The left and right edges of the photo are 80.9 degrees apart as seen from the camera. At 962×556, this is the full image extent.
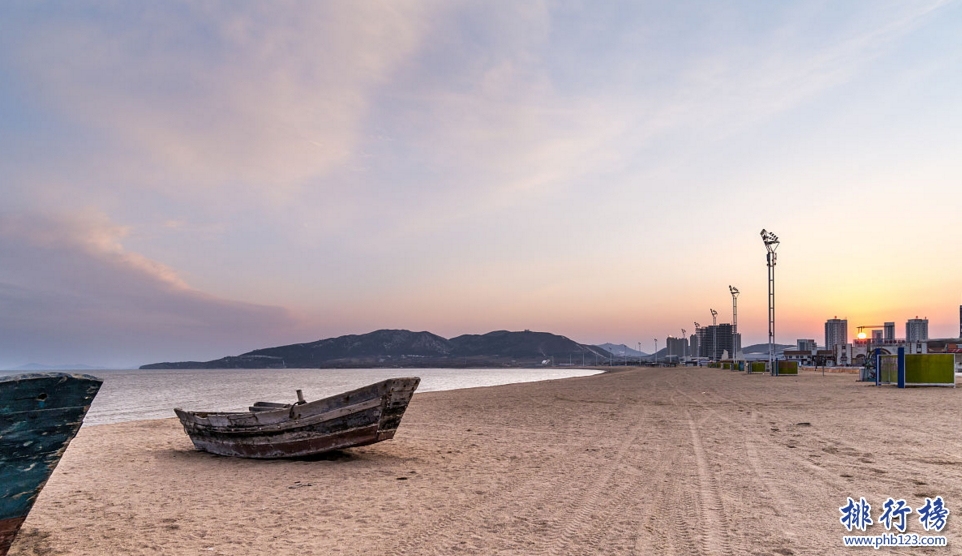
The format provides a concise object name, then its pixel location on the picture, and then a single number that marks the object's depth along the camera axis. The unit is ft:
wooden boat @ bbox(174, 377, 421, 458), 33.45
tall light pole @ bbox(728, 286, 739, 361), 245.08
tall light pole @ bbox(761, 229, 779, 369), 160.35
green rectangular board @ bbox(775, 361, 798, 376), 162.09
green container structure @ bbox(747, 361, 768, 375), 194.88
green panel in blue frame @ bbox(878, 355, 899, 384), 96.73
